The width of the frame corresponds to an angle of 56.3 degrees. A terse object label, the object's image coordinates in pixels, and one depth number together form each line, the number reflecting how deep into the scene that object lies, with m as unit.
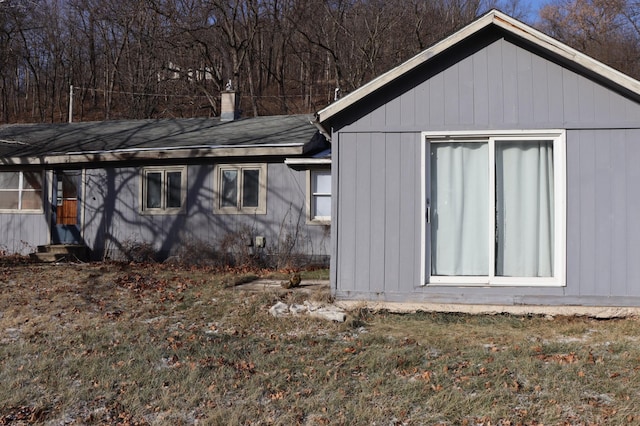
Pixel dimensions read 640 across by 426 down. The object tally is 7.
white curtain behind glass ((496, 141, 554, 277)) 7.82
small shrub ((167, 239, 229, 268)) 13.09
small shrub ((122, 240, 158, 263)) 13.60
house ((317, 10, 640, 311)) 7.58
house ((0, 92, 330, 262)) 12.89
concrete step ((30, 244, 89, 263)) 13.46
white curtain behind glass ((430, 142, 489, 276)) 7.90
